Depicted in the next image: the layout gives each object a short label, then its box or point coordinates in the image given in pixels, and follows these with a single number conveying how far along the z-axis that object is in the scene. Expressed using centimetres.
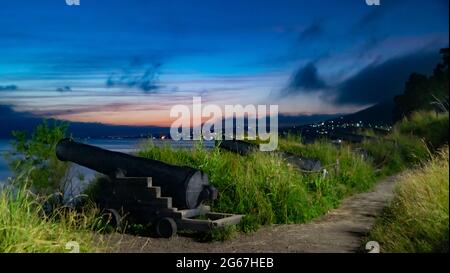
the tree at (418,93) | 2090
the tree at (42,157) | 1080
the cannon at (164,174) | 844
